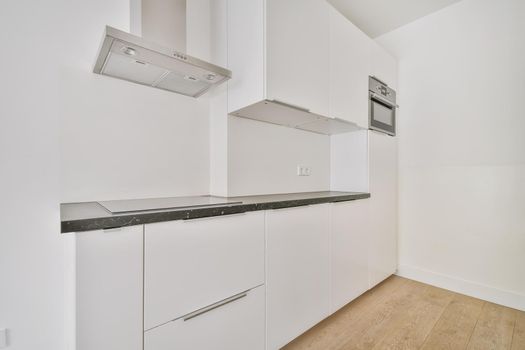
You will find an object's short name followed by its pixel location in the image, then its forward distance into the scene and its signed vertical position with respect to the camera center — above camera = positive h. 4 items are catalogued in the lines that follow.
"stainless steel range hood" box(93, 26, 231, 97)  1.08 +0.56
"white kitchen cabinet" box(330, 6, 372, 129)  1.89 +0.86
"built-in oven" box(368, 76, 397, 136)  2.25 +0.67
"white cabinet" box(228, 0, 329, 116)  1.44 +0.78
